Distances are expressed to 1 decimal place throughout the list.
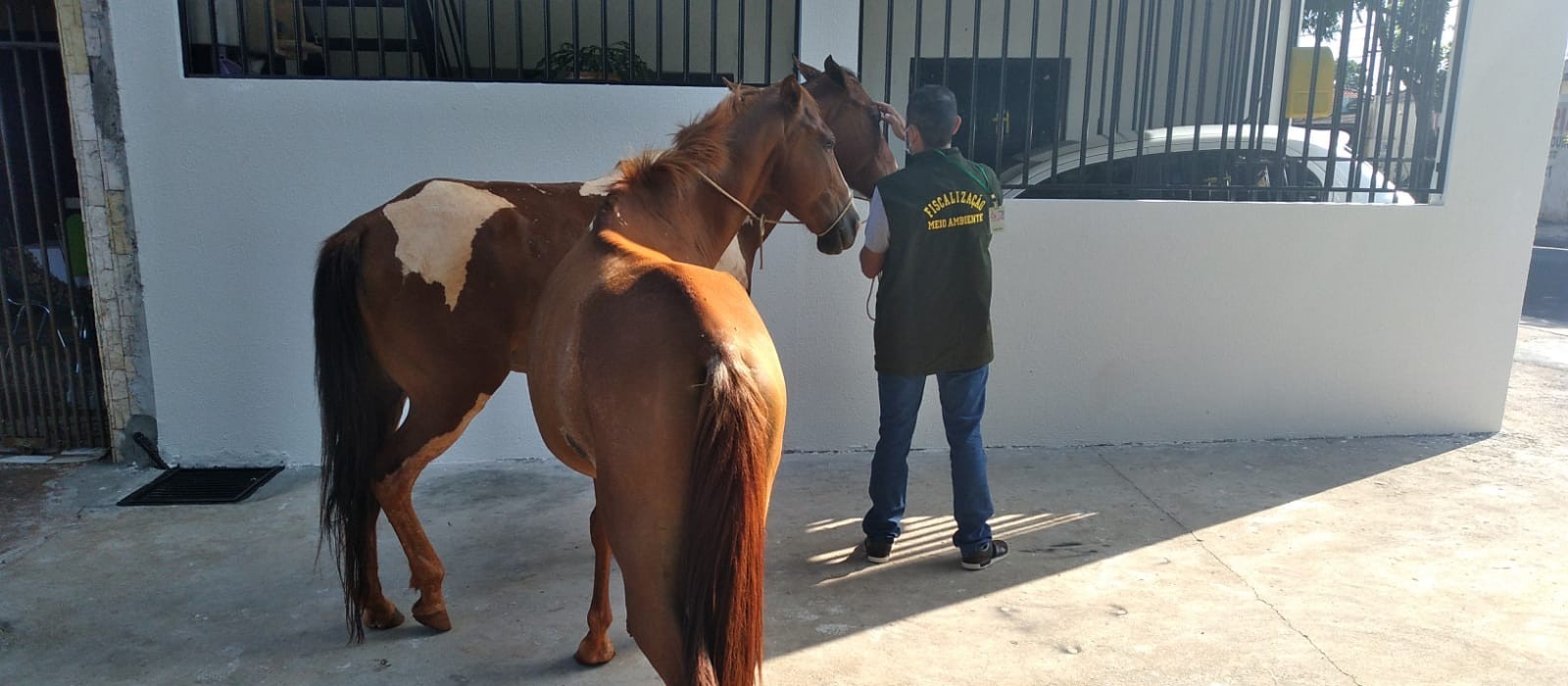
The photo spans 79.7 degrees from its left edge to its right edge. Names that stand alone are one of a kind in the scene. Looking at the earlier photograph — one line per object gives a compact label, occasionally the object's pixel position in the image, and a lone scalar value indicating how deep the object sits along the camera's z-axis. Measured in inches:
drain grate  170.4
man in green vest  137.7
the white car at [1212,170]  204.5
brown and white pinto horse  119.0
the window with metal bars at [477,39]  181.6
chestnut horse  71.8
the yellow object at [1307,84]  215.8
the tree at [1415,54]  205.0
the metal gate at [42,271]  185.8
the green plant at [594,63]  228.1
